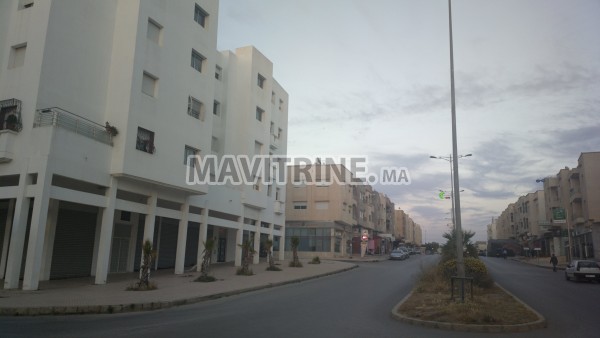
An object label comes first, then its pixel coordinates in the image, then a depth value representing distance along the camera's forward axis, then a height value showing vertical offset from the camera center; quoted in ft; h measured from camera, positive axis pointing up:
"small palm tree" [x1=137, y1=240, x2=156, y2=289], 60.59 -3.60
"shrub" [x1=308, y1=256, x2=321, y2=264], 140.16 -5.31
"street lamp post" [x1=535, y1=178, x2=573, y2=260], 175.21 +1.83
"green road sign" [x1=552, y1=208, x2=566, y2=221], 183.12 +15.90
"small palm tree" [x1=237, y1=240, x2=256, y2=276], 90.43 -3.35
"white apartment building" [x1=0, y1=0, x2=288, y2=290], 61.00 +17.44
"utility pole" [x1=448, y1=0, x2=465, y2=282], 45.68 +8.22
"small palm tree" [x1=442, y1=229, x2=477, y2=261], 85.77 +0.69
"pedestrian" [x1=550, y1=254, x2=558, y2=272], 132.55 -2.48
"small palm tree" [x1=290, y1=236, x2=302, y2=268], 120.55 -3.74
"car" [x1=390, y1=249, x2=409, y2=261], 206.61 -3.74
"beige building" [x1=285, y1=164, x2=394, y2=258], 201.26 +16.01
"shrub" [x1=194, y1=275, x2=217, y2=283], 74.35 -6.51
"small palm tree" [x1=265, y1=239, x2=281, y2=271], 105.59 -3.40
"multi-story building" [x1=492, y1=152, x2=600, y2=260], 170.81 +19.29
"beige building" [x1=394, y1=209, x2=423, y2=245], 444.18 +22.00
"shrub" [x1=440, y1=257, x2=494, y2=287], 60.80 -2.88
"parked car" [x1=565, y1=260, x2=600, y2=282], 90.68 -3.38
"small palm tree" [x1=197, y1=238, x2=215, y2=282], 75.10 -3.28
